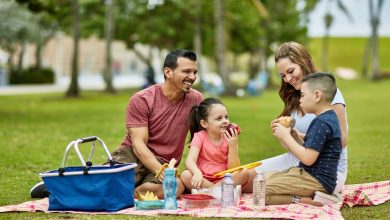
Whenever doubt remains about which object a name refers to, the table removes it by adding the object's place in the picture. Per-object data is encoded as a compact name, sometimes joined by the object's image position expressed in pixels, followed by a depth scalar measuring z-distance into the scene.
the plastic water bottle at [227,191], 7.42
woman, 7.76
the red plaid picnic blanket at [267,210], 7.04
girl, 7.89
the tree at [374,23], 56.44
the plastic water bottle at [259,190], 7.45
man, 8.09
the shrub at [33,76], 55.81
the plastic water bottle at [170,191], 7.37
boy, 7.35
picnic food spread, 7.53
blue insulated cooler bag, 7.18
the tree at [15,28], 44.66
